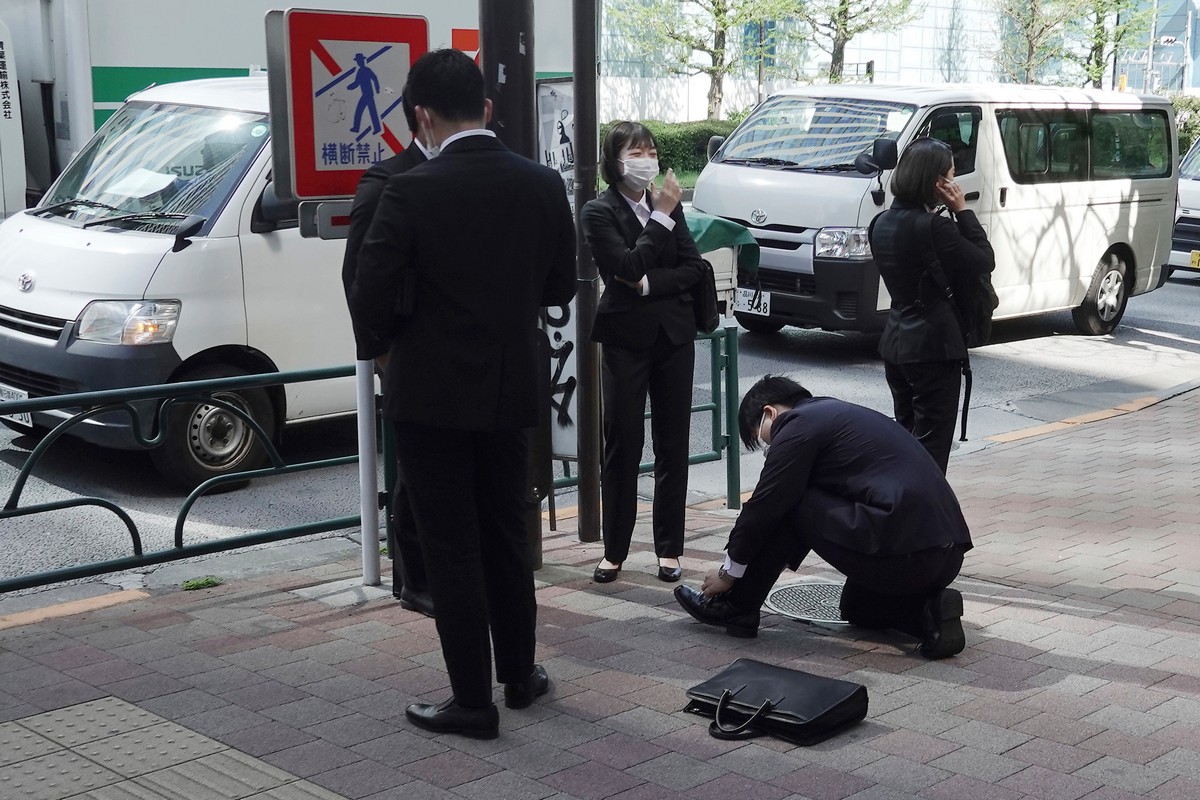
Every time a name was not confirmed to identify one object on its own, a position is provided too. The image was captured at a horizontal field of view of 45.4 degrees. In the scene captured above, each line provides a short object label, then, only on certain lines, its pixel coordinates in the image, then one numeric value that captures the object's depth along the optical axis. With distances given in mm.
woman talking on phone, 5867
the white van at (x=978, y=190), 11016
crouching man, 4754
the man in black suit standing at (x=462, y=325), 3824
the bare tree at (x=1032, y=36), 42062
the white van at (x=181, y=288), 7152
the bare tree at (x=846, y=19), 37344
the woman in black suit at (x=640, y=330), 5566
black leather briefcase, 4098
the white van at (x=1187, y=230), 15906
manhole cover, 5296
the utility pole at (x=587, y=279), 5852
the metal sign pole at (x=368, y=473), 5484
